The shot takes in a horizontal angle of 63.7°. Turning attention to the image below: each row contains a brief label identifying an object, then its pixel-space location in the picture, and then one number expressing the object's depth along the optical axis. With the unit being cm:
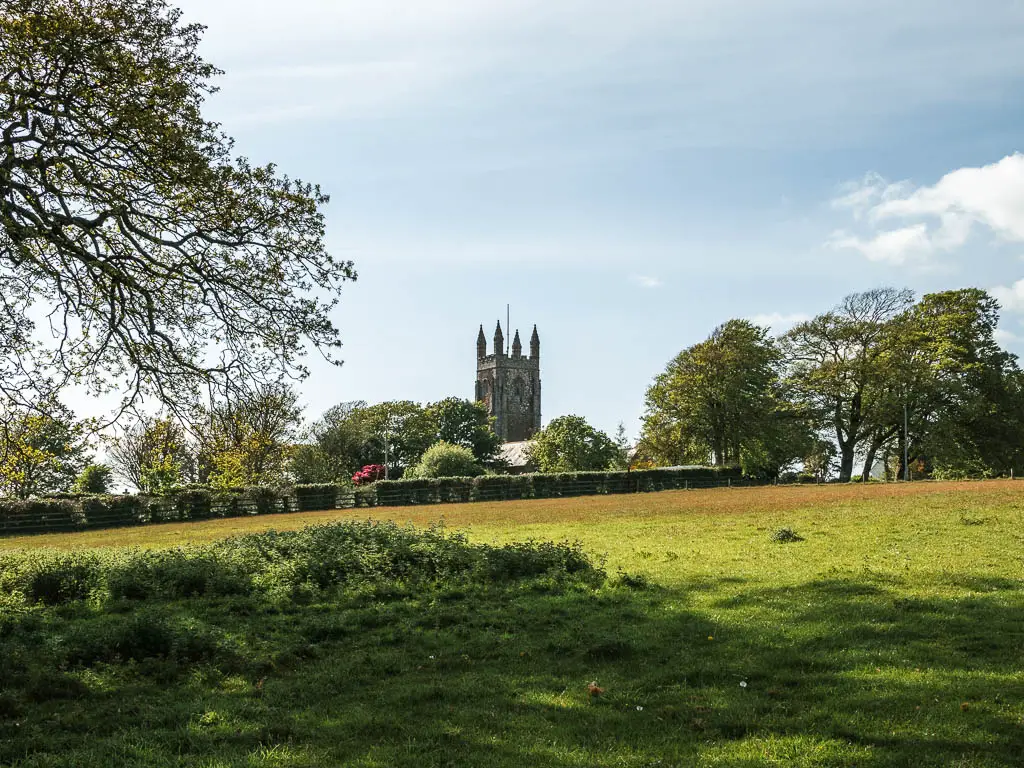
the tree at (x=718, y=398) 6506
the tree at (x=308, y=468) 7788
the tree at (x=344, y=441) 9125
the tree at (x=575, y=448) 8269
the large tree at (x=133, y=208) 1391
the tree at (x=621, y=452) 8637
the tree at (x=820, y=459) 6619
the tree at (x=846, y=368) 6059
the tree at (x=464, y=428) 10388
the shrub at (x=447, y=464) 7570
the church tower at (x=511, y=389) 15000
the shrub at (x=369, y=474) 8156
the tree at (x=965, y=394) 5522
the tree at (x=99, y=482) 6812
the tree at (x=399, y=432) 9638
